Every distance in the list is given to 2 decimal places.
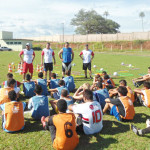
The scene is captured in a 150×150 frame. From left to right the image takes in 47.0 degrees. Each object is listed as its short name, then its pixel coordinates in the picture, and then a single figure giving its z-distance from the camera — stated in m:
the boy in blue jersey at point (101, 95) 5.85
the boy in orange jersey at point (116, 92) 6.21
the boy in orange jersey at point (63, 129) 3.65
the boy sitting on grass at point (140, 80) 8.69
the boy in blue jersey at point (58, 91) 6.28
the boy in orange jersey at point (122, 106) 4.96
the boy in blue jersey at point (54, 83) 7.62
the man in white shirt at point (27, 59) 9.73
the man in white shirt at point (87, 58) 11.16
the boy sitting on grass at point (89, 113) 4.21
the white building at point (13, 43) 58.19
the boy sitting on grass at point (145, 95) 6.05
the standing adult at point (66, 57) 10.21
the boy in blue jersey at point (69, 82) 7.87
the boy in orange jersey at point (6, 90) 5.64
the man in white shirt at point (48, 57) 10.18
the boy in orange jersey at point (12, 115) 4.37
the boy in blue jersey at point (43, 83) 7.16
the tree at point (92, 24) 80.94
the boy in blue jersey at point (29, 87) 7.10
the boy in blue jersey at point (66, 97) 5.05
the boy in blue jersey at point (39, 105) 5.09
